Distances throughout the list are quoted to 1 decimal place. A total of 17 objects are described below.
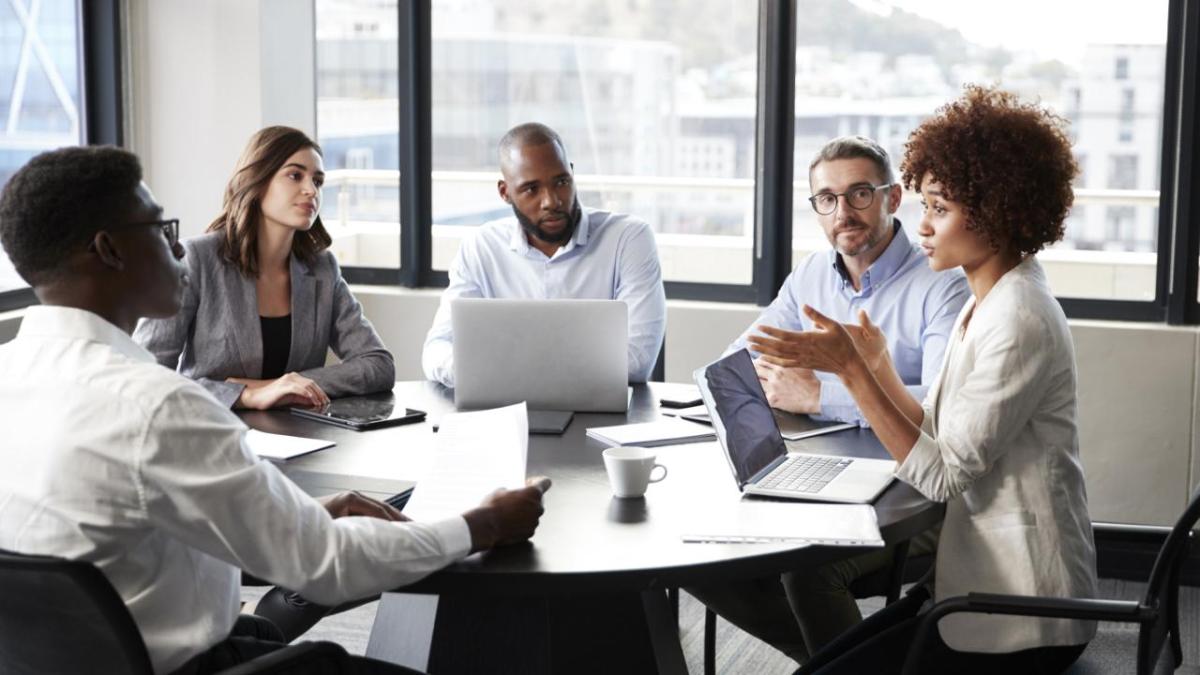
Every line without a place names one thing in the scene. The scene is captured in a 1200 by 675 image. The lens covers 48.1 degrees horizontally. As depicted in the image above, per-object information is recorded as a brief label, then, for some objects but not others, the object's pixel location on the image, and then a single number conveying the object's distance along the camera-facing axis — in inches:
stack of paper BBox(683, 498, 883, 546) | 74.7
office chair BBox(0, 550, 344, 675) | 57.6
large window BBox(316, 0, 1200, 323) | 165.5
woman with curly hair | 82.0
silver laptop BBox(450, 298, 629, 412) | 105.0
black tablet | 104.8
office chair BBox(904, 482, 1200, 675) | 72.7
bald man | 136.3
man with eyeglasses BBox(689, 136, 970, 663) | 109.1
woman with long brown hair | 120.2
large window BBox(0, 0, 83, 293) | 175.8
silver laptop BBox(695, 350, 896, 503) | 84.6
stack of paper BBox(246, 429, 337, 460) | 94.3
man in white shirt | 60.6
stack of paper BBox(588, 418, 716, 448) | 99.0
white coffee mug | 82.0
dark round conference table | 70.2
